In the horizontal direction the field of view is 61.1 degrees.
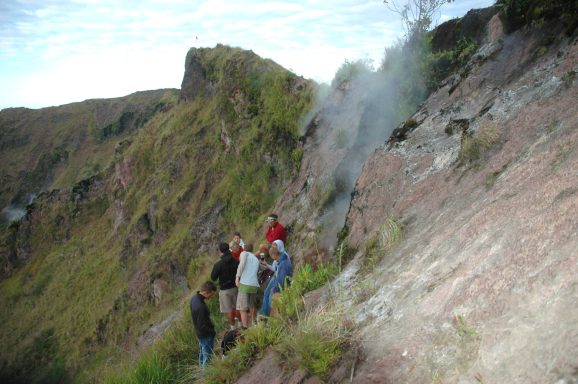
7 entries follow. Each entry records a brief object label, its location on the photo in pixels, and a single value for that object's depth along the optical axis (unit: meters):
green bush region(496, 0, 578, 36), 6.89
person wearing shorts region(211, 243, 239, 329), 8.16
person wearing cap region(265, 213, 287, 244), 10.08
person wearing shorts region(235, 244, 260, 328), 7.79
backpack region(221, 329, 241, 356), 6.36
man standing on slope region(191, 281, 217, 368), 7.07
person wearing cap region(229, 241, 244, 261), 9.71
